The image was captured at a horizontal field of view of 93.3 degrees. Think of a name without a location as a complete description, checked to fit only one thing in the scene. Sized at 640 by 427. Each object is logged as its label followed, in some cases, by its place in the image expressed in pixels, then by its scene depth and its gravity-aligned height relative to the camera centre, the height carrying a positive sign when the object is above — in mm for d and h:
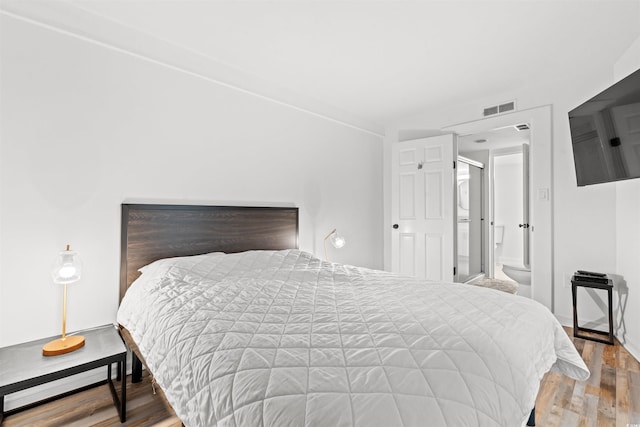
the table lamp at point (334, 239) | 3176 -235
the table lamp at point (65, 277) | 1643 -348
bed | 768 -433
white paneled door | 3643 +146
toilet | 4348 -892
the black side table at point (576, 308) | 2457 -735
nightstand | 1396 -743
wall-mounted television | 1902 +620
